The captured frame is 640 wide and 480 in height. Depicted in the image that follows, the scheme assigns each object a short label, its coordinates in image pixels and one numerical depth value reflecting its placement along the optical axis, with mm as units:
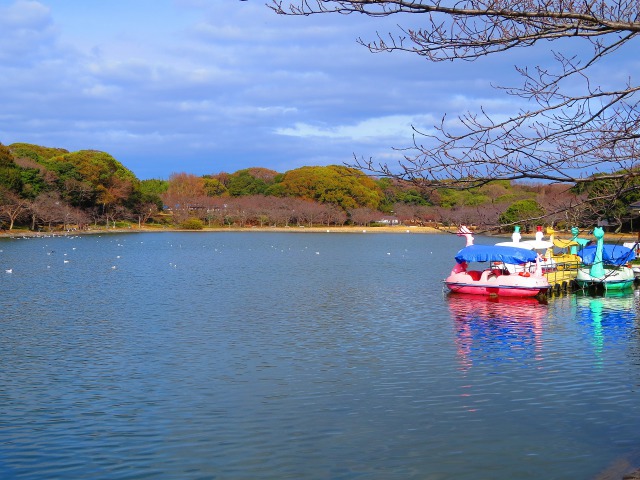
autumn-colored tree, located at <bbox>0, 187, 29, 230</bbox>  66438
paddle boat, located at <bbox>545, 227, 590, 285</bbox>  28547
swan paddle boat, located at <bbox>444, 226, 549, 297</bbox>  25000
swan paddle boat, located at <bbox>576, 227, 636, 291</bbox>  26828
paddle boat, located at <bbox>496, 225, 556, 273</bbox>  27391
